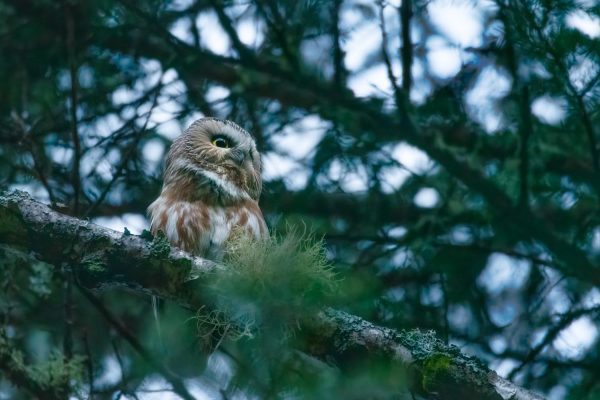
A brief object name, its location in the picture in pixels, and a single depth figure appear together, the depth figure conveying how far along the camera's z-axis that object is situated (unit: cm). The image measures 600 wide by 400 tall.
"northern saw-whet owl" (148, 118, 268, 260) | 859
